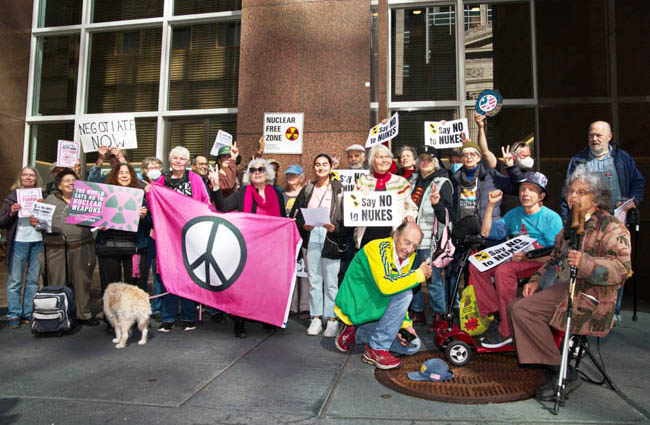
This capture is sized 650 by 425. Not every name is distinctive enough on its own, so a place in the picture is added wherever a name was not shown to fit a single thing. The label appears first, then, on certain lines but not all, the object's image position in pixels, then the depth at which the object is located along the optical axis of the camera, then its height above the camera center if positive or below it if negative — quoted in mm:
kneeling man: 4266 -454
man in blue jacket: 5559 +920
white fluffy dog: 4883 -710
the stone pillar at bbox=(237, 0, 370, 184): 8484 +3053
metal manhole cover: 3494 -1078
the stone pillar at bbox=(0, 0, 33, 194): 10672 +3538
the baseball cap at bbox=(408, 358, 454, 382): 3822 -1023
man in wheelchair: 4445 +64
